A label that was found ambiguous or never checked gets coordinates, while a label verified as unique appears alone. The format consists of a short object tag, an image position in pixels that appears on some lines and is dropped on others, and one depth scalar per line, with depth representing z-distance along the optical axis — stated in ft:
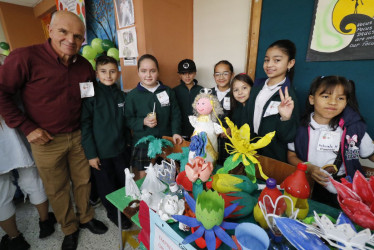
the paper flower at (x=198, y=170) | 2.15
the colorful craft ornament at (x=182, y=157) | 3.05
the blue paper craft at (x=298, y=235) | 1.52
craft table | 2.22
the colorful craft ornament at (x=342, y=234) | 1.45
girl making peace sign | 3.56
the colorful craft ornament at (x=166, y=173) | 3.12
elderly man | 3.55
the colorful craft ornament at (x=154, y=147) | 3.41
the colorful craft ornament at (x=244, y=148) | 2.45
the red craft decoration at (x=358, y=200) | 1.75
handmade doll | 3.00
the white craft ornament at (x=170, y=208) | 2.22
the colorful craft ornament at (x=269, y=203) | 1.97
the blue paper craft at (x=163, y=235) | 1.84
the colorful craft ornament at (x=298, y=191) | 2.05
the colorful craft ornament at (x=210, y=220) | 1.73
